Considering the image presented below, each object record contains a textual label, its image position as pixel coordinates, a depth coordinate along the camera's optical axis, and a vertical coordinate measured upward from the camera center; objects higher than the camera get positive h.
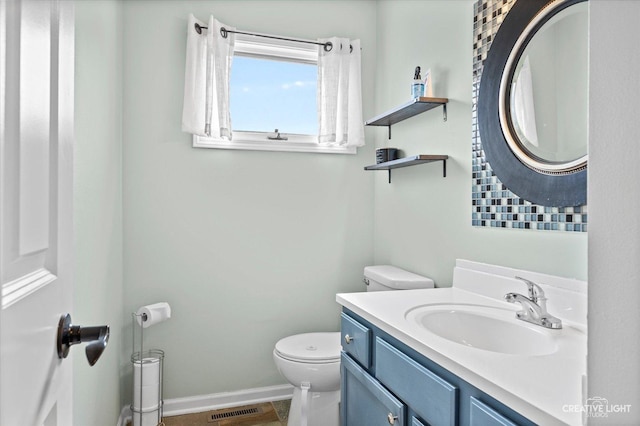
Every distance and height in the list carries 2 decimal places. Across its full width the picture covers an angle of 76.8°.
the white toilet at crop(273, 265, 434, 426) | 1.96 -0.79
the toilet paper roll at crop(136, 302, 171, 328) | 2.16 -0.56
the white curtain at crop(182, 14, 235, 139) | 2.30 +0.75
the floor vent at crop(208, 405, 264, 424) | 2.33 -1.20
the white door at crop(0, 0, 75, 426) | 0.46 +0.01
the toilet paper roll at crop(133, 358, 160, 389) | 2.15 -0.87
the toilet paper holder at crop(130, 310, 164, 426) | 2.15 -0.96
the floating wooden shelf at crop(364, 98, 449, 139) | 1.91 +0.53
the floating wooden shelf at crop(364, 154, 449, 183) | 1.90 +0.25
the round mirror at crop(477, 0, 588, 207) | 1.27 +0.39
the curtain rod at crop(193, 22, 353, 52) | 2.35 +1.06
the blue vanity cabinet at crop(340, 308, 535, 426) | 0.91 -0.49
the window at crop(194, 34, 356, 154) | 2.53 +0.75
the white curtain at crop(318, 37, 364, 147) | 2.55 +0.72
